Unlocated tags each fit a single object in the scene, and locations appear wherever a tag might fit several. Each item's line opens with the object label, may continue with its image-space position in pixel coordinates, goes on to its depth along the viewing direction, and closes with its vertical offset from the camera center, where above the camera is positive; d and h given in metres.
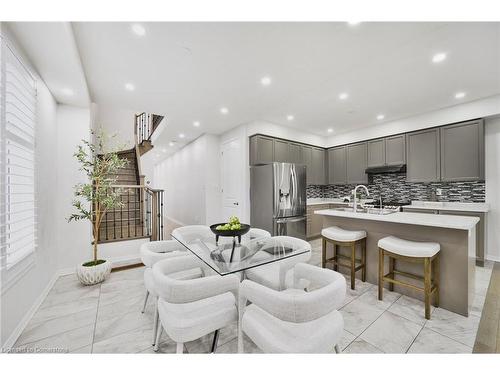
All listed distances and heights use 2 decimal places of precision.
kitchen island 1.95 -0.59
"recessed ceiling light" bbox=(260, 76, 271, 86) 2.70 +1.39
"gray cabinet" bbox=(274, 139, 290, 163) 4.52 +0.76
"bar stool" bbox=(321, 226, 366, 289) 2.45 -0.72
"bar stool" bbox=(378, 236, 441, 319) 1.91 -0.73
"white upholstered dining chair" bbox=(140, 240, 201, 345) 1.70 -0.64
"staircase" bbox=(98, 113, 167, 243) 3.92 -0.18
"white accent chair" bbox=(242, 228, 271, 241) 2.25 -0.56
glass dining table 1.43 -0.54
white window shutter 1.52 +0.32
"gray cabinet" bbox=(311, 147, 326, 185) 5.29 +0.49
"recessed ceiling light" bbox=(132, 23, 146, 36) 1.80 +1.39
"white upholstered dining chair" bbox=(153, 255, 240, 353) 1.15 -0.80
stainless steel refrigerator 4.00 -0.26
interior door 4.57 +0.15
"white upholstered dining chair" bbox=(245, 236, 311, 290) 1.71 -0.78
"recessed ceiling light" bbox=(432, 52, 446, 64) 2.24 +1.39
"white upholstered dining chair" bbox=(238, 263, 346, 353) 0.96 -0.77
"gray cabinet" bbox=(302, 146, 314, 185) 5.07 +0.58
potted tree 2.59 -0.13
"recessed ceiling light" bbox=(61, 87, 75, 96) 2.62 +1.24
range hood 4.18 +0.33
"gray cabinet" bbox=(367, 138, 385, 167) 4.49 +0.71
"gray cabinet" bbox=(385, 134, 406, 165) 4.17 +0.71
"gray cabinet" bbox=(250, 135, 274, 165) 4.24 +0.74
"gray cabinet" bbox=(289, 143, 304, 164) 4.80 +0.75
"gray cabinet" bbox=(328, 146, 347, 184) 5.23 +0.51
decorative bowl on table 1.86 -0.42
